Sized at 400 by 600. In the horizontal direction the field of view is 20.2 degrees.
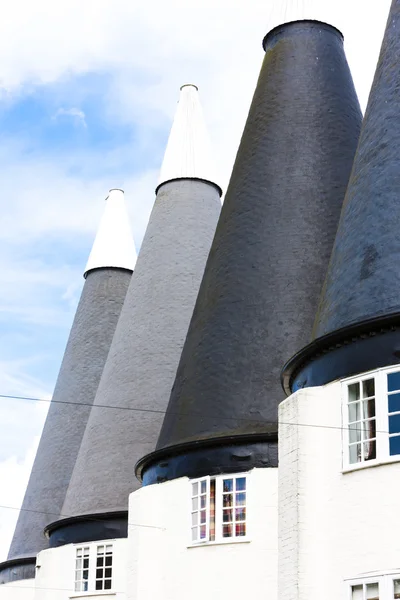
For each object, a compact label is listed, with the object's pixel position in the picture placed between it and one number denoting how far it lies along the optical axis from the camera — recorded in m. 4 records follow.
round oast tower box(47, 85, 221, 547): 29.41
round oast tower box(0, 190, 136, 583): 35.22
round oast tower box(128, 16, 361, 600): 22.48
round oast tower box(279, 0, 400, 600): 17.77
